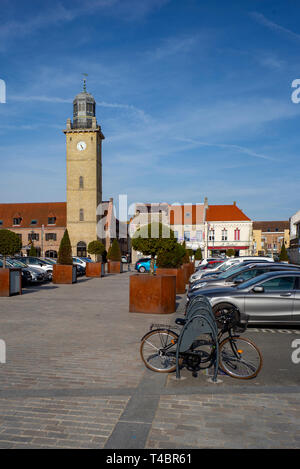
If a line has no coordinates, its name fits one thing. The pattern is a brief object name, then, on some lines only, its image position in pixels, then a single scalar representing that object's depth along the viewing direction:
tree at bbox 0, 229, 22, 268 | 20.36
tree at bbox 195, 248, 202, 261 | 49.44
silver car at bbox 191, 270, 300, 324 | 9.52
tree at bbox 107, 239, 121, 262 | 38.12
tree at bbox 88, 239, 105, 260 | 48.12
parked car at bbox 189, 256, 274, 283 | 19.91
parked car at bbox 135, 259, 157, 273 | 35.97
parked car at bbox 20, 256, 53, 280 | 26.10
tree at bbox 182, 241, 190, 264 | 25.98
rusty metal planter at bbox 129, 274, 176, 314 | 11.88
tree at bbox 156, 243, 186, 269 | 16.47
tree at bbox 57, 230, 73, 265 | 23.62
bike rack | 5.82
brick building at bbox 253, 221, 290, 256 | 90.14
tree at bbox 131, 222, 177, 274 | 15.88
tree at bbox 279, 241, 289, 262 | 43.75
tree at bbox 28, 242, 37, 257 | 57.94
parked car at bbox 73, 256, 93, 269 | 32.99
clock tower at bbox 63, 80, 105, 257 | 62.47
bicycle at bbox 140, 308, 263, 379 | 6.07
